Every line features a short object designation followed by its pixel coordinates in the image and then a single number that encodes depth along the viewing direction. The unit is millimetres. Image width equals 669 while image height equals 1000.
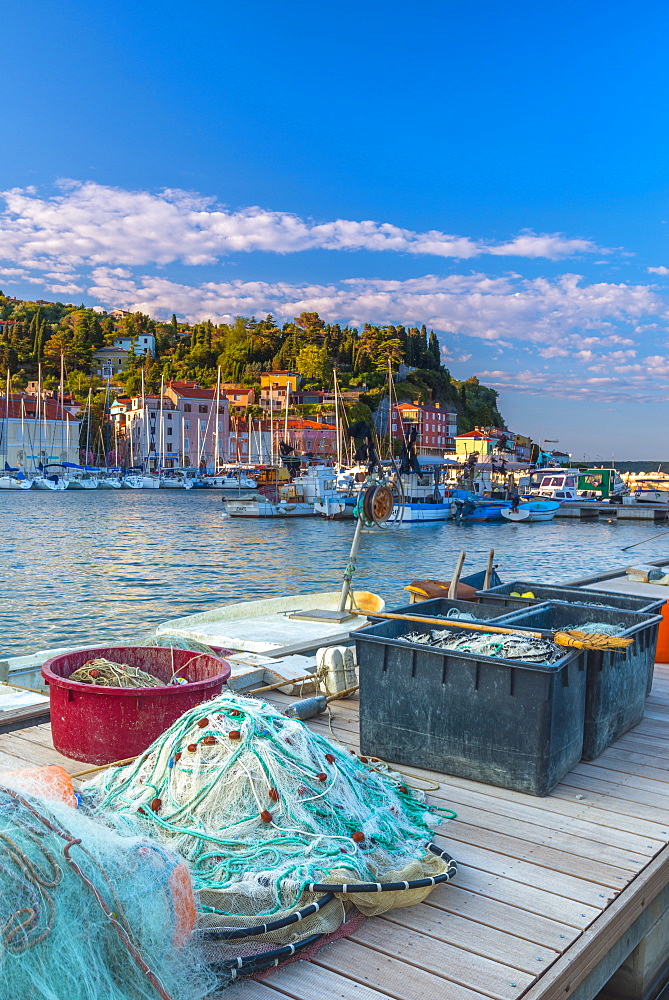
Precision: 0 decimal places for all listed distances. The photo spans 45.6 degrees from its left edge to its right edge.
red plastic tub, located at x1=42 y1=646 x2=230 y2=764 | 4762
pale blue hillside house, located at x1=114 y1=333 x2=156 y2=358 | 174100
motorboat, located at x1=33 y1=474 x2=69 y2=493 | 96938
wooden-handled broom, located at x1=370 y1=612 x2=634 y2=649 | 4848
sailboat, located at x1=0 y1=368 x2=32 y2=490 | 95375
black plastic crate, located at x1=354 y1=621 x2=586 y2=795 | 4496
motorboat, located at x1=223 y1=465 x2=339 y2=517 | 60656
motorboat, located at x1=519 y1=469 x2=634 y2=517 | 70812
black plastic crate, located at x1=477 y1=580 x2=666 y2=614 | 6781
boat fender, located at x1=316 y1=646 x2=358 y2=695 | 6523
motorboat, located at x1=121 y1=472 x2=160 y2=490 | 106125
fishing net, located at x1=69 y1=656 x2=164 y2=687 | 5125
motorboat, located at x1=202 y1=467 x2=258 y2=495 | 95206
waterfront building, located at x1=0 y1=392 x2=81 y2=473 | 108438
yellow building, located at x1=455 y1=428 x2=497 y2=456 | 131000
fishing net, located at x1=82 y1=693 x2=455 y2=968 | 3082
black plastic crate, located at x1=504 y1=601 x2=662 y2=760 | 5117
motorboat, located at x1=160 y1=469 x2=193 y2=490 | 106375
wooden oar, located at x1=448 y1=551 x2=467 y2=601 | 8930
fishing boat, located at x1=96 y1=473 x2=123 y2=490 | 102500
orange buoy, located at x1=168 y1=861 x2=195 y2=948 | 2648
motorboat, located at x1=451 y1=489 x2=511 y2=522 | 62031
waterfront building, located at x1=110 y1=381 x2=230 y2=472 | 124875
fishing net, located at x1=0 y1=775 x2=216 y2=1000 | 2182
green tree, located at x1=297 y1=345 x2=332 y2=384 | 150125
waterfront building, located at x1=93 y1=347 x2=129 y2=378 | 165250
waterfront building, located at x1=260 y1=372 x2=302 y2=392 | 139750
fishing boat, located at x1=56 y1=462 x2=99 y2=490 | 99938
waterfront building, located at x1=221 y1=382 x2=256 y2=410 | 141000
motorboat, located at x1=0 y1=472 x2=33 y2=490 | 95375
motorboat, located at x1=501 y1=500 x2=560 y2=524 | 63562
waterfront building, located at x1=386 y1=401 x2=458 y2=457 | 132625
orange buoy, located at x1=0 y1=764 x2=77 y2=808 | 2850
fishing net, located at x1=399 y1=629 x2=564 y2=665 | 4645
